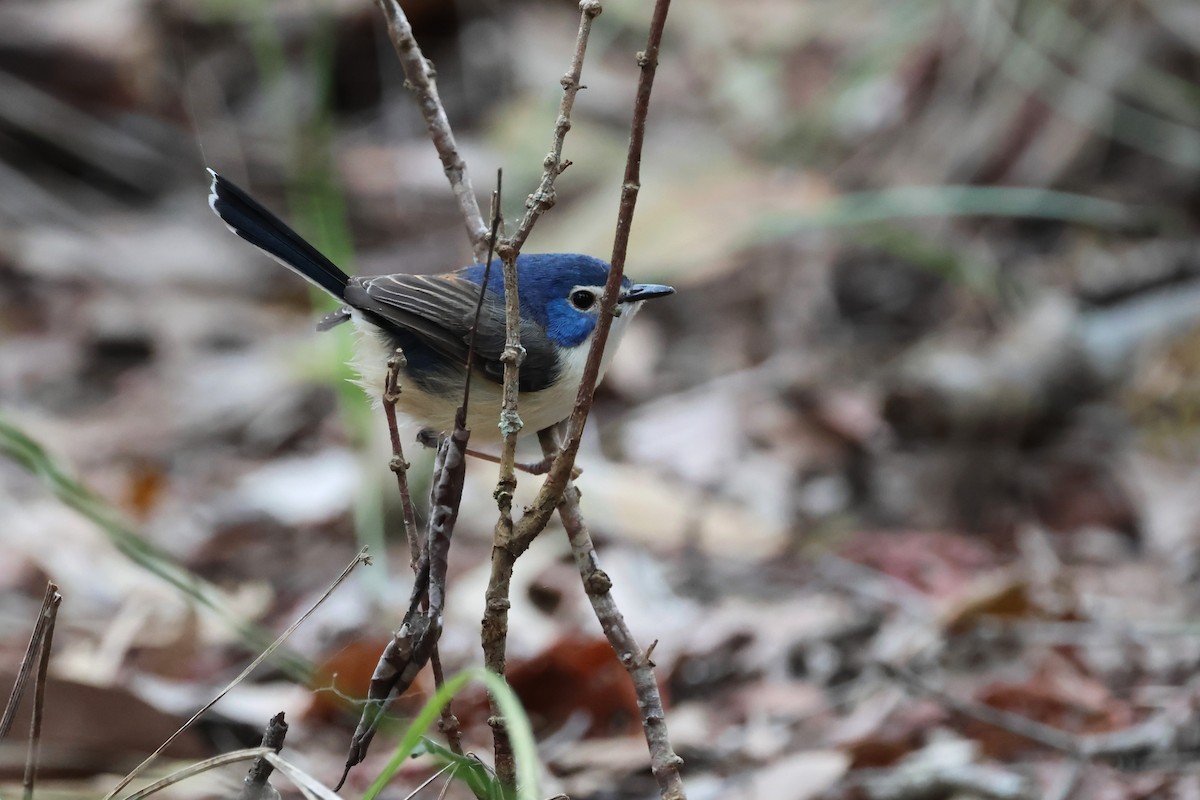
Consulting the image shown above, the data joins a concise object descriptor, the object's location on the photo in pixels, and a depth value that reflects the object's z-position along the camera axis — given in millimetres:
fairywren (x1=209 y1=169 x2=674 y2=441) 7379
